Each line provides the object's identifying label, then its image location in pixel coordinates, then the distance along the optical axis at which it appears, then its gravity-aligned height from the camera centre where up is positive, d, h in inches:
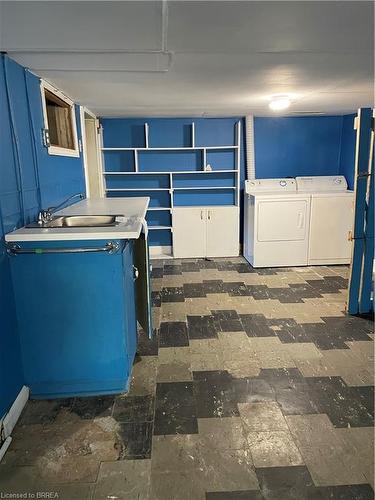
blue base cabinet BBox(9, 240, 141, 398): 75.5 -32.0
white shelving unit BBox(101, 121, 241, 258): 194.7 +0.4
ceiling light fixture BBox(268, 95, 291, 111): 136.5 +27.4
